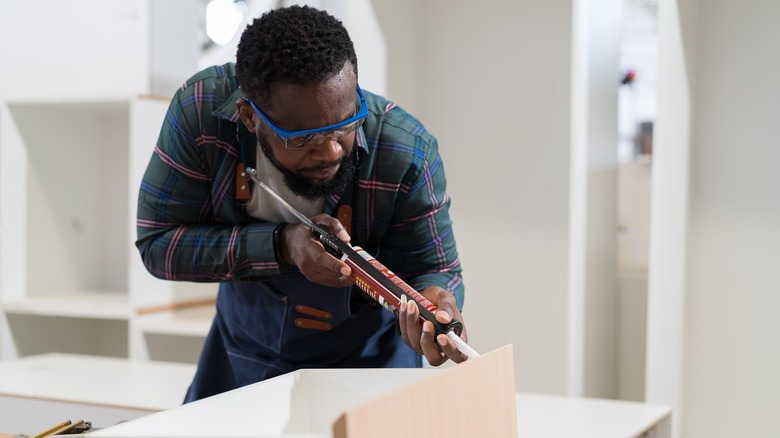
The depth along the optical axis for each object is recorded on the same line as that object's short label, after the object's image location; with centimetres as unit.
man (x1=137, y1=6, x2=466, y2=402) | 109
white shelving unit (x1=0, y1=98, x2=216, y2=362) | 242
